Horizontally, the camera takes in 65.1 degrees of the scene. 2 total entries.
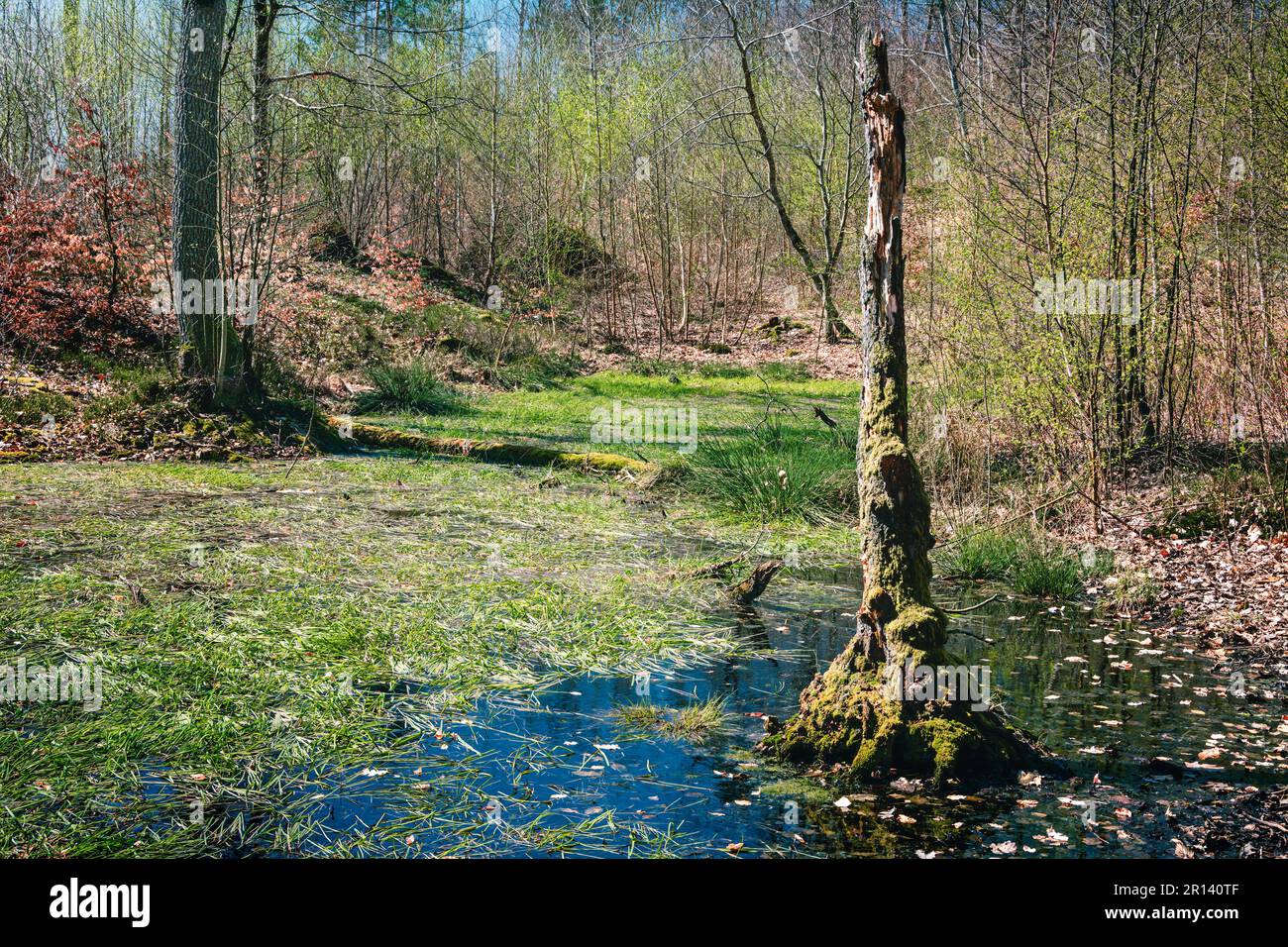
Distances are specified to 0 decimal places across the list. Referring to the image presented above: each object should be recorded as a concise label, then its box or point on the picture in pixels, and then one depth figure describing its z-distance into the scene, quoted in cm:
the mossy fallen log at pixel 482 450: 1092
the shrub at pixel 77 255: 1343
